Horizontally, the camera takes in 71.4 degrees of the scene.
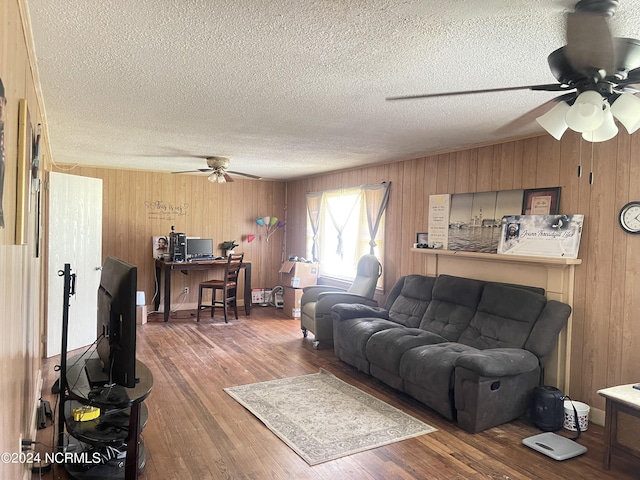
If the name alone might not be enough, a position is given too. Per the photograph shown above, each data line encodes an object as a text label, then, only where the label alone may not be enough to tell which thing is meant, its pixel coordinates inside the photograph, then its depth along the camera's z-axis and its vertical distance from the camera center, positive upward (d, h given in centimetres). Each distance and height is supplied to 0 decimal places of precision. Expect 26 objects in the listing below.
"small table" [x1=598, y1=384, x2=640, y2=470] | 261 -112
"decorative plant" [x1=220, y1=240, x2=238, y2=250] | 727 -32
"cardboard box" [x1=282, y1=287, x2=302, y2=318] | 659 -110
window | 571 +4
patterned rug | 287 -138
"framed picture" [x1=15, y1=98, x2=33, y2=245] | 169 +16
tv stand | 212 -108
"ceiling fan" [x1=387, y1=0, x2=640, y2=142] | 156 +64
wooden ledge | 339 -18
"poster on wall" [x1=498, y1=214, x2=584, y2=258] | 345 +2
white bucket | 315 -127
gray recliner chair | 508 -81
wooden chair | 632 -87
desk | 632 -71
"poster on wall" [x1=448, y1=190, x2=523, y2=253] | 403 +17
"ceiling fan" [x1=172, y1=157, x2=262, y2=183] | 541 +71
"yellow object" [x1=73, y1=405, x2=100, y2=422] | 235 -103
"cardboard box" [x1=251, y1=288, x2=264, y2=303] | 761 -118
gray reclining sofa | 310 -91
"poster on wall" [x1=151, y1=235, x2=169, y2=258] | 681 -34
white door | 461 -33
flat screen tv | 200 -50
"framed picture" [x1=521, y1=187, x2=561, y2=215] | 363 +30
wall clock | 308 +16
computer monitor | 681 -35
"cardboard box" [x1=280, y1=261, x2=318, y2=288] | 664 -68
